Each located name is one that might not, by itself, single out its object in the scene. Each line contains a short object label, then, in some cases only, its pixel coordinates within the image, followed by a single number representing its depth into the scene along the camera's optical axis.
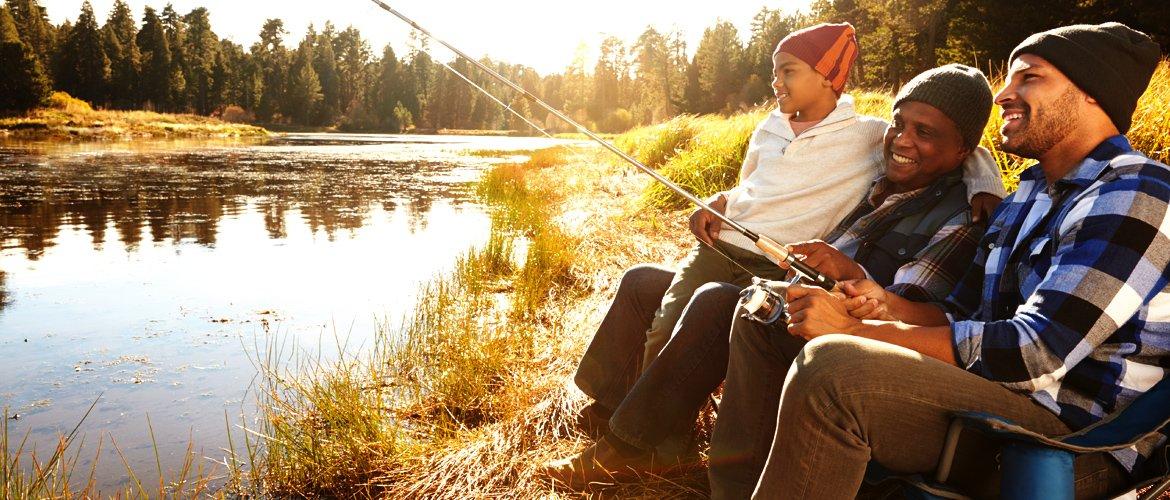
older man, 2.00
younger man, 1.29
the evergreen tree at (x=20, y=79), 31.05
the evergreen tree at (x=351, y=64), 64.06
